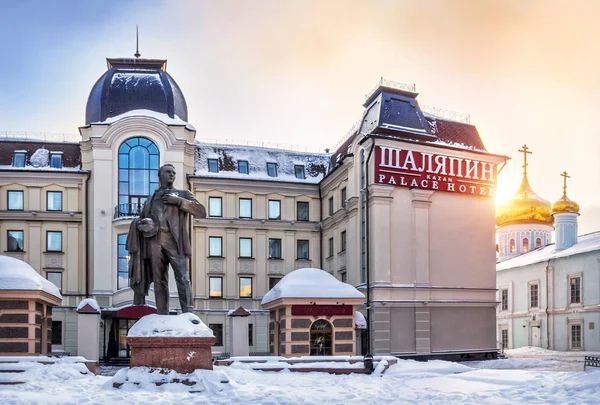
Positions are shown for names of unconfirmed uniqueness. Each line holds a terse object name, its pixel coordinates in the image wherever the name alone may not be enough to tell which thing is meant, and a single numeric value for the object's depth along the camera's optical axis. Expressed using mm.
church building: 45188
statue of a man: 15164
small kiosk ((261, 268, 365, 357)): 25625
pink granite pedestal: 14000
